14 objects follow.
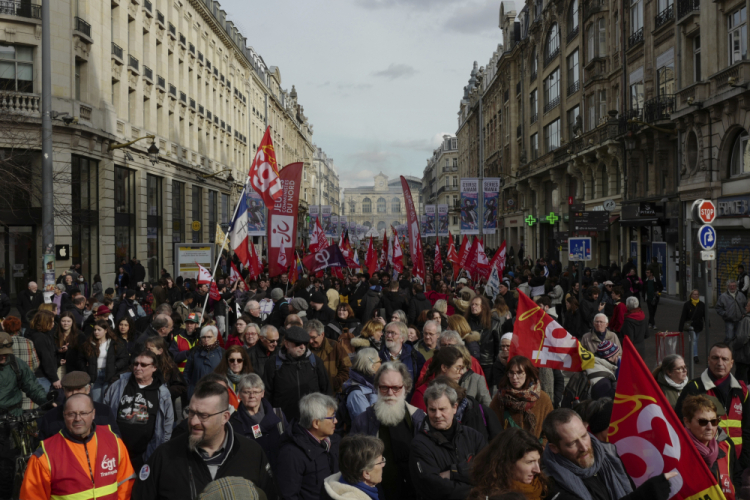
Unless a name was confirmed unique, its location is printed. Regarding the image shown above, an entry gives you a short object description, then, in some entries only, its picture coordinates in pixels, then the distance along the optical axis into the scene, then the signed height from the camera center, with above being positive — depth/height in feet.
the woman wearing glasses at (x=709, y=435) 14.16 -4.11
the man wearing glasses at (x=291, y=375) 20.31 -3.97
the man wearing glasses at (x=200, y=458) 11.63 -3.75
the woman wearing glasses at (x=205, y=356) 23.25 -3.84
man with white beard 14.78 -4.09
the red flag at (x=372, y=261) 66.10 -1.58
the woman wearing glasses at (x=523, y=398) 17.24 -4.00
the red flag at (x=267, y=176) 42.73 +4.52
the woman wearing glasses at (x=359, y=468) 11.47 -3.86
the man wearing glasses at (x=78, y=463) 13.07 -4.31
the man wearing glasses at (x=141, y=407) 17.79 -4.29
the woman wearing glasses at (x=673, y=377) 18.25 -3.70
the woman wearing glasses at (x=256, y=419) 16.39 -4.31
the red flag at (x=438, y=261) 74.84 -1.89
